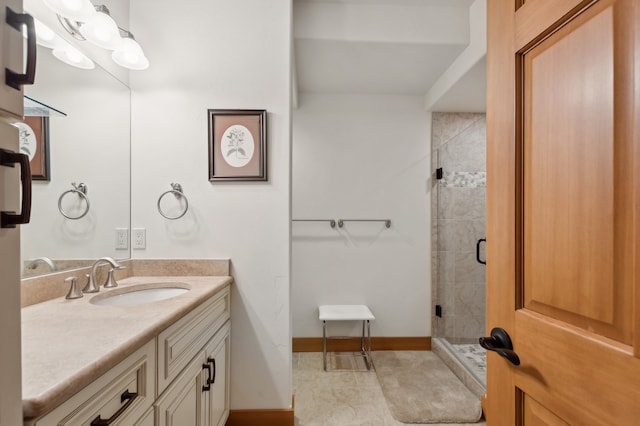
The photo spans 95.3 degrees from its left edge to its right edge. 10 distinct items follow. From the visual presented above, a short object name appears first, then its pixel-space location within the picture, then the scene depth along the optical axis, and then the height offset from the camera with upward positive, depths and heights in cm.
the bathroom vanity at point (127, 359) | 59 -38
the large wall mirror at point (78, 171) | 118 +21
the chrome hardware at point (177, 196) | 170 +11
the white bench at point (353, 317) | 245 -87
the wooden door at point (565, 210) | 52 +1
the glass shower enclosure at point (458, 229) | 268 -14
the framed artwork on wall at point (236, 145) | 171 +41
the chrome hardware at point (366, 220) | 275 -6
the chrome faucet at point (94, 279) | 130 -29
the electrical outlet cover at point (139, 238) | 170 -14
